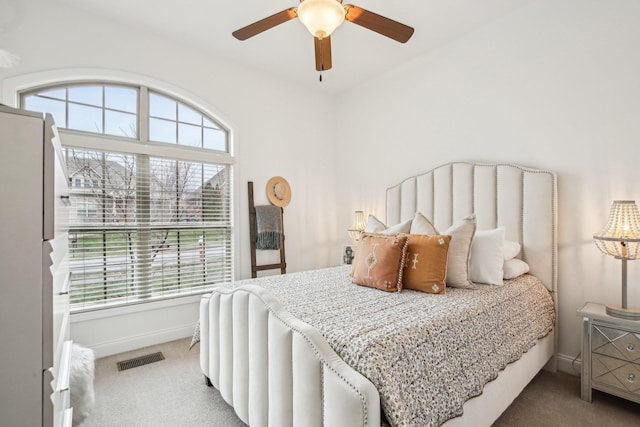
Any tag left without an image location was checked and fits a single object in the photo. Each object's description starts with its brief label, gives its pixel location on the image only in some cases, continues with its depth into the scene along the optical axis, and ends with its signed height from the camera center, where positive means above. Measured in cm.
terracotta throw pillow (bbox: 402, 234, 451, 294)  198 -35
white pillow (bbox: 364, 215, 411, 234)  251 -14
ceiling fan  169 +112
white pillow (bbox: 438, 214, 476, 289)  212 -30
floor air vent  253 -125
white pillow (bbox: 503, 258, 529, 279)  234 -45
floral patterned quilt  113 -56
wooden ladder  360 -22
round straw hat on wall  379 +25
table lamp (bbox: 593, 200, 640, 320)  194 -17
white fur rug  149 -85
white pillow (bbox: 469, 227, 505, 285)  221 -35
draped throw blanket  362 -19
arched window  267 +20
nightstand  185 -90
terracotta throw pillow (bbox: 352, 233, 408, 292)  203 -35
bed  111 -57
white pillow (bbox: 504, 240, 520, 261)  243 -31
